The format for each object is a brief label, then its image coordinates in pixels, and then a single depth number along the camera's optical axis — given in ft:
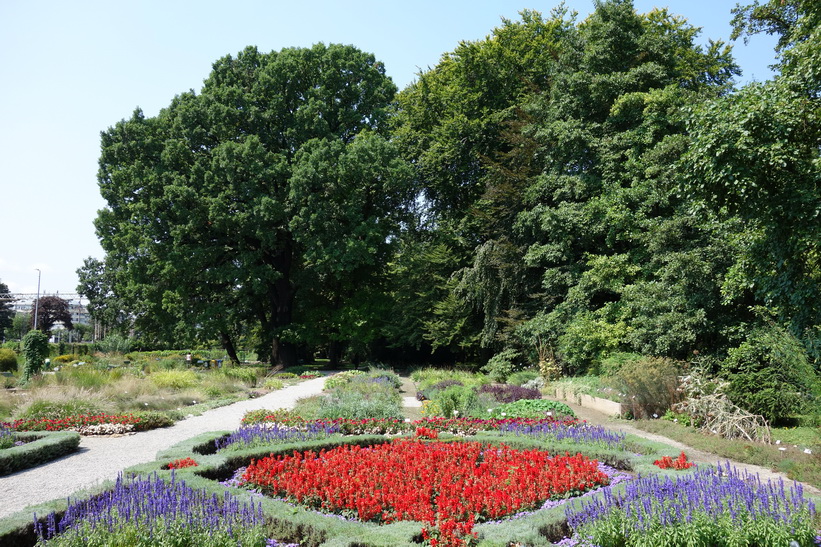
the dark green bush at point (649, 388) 35.83
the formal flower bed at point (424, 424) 29.91
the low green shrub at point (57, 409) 34.65
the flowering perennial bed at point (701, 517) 12.38
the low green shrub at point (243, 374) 63.16
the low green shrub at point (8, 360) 81.76
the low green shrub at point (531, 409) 32.80
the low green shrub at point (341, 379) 56.15
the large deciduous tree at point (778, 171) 29.86
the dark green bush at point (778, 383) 29.12
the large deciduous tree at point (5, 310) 213.66
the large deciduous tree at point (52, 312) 207.21
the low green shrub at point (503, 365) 62.95
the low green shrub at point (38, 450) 24.16
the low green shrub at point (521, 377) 57.26
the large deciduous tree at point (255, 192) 74.59
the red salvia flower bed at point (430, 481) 16.14
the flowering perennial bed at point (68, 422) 31.89
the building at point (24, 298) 196.99
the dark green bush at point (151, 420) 34.88
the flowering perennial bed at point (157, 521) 12.51
